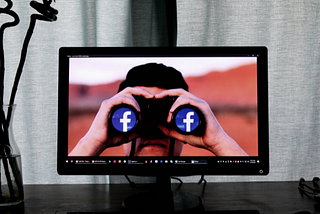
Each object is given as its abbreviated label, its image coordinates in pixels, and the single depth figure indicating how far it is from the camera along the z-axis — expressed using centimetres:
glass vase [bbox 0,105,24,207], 79
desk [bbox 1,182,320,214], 78
